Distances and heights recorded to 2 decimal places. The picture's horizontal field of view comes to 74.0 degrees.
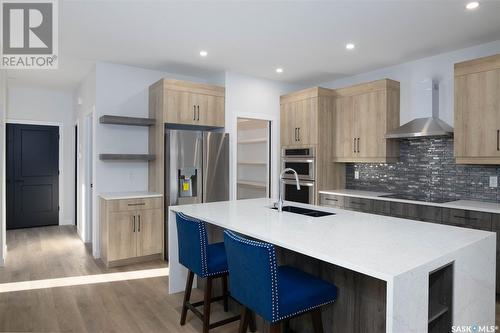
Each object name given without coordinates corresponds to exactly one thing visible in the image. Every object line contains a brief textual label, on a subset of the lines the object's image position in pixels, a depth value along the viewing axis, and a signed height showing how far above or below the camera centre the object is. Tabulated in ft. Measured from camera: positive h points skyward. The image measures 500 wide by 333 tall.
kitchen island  4.57 -1.45
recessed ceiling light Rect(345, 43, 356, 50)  12.57 +4.50
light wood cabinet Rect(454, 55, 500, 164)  11.22 +1.82
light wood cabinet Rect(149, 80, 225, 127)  14.60 +2.76
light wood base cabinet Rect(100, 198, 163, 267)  13.35 -2.83
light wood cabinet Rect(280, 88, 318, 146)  16.48 +2.29
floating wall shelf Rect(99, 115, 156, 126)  14.03 +1.82
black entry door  20.12 -0.85
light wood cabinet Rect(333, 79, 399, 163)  14.84 +1.96
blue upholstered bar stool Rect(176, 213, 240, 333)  7.81 -2.35
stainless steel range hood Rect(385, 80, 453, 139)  12.96 +1.60
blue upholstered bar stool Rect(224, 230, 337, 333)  5.58 -2.31
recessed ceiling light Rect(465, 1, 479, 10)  9.20 +4.44
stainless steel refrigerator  14.35 -0.20
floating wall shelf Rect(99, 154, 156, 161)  14.19 +0.23
